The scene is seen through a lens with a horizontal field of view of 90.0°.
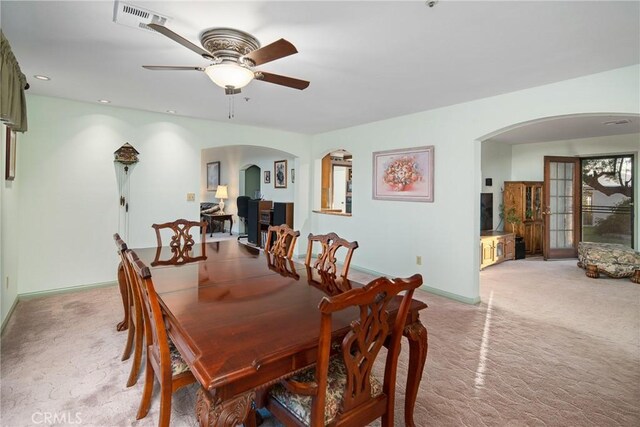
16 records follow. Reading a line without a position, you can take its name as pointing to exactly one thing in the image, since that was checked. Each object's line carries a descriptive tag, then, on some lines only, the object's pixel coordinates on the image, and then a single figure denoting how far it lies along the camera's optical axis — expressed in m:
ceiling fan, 2.00
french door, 6.45
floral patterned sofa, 4.79
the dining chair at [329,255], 2.36
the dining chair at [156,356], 1.43
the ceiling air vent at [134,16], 1.92
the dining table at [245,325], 1.11
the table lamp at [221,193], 9.48
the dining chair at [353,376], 1.19
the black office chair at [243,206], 8.23
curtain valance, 2.10
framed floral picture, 4.26
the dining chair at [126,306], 1.97
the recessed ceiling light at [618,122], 4.82
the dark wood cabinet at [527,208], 6.63
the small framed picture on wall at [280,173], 7.89
